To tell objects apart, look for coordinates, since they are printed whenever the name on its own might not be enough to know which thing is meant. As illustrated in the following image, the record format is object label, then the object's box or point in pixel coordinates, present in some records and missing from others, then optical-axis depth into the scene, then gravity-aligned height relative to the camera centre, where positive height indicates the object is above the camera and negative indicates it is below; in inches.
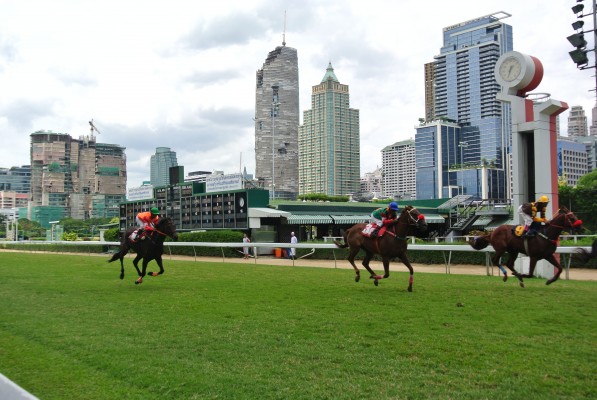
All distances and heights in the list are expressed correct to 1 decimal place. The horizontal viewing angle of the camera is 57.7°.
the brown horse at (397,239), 446.9 -24.4
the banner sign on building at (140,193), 1551.4 +66.6
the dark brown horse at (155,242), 529.7 -26.3
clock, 650.8 +165.6
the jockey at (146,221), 532.7 -5.6
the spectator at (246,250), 1125.7 -76.6
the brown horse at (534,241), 423.8 -26.8
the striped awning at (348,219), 1522.1 -20.0
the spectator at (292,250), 955.2 -66.7
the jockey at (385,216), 469.7 -4.1
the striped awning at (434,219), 1758.1 -27.5
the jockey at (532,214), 439.8 -4.2
